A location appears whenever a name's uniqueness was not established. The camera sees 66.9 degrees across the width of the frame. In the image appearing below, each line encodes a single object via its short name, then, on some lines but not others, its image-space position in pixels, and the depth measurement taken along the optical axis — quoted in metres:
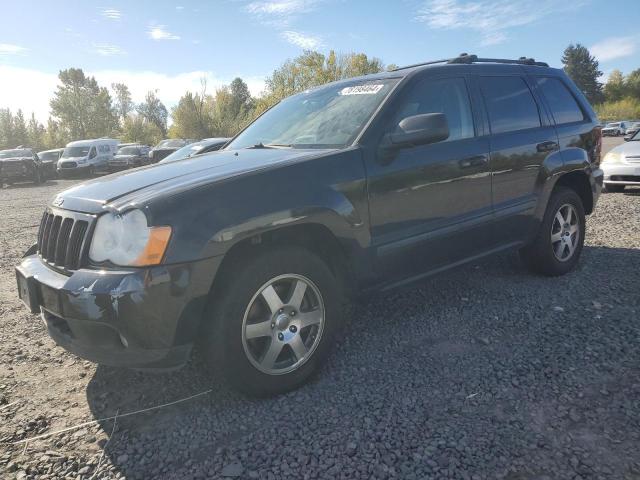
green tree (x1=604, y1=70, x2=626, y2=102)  84.81
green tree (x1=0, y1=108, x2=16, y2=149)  61.28
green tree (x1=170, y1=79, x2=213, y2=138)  54.03
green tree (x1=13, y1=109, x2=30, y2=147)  61.97
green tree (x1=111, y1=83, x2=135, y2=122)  90.25
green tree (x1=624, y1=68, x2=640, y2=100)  83.88
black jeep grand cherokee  2.34
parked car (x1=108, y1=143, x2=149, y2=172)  25.88
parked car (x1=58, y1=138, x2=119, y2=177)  24.80
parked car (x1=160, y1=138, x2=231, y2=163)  11.96
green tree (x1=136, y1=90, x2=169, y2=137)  88.12
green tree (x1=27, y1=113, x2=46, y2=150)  63.93
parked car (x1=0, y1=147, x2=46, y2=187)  21.73
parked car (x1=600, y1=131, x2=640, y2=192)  9.05
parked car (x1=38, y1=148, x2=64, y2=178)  25.70
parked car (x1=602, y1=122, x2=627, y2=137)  47.81
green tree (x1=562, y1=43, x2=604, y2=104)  83.50
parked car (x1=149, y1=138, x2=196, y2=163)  19.34
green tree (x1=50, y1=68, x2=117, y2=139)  62.22
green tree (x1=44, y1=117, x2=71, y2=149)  63.22
